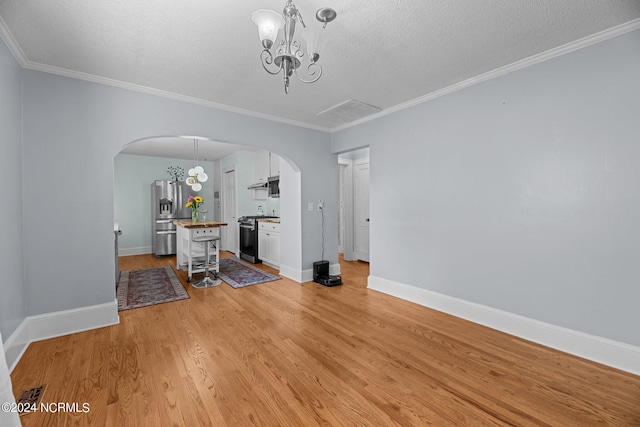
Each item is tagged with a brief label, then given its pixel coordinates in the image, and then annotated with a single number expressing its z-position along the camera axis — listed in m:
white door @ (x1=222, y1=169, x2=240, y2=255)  6.89
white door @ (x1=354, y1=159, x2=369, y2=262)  6.11
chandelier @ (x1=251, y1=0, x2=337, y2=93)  1.46
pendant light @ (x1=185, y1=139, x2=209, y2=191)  5.00
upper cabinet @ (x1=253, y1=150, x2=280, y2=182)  5.79
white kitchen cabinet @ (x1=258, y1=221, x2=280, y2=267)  5.14
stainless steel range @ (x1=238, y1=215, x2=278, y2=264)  5.75
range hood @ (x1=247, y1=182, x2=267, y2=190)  6.19
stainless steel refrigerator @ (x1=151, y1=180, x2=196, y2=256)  6.63
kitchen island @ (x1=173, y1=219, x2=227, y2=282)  4.39
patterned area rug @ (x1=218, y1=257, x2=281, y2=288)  4.32
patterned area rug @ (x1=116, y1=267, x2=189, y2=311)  3.49
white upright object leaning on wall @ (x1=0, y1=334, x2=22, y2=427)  0.96
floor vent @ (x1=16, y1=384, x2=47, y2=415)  1.66
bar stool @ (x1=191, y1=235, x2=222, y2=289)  4.13
